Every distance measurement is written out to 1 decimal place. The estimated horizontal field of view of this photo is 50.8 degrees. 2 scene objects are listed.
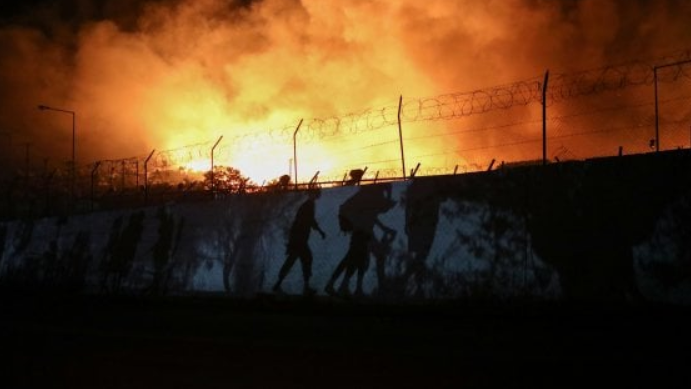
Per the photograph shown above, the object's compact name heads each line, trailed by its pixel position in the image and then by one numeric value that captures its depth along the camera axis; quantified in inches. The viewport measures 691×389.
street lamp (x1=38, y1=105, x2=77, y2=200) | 919.2
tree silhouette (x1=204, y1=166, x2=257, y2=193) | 733.6
